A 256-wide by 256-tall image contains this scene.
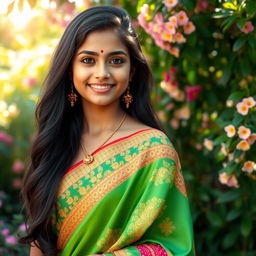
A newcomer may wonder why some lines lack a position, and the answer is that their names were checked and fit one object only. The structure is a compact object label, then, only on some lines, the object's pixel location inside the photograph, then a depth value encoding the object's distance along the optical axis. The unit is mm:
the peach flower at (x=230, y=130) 2938
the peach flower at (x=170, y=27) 3020
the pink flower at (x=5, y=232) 3879
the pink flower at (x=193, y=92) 3811
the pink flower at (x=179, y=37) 3109
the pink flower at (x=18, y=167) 4820
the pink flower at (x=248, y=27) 2902
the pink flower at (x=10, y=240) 3748
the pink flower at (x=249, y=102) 2926
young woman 2334
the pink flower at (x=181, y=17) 3059
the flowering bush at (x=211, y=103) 2963
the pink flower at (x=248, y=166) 3038
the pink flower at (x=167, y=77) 3804
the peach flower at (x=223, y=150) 3041
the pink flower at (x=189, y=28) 3117
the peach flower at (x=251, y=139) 2908
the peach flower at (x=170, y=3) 2895
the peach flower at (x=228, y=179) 3163
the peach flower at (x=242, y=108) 2947
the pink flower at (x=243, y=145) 2922
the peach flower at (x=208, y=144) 3414
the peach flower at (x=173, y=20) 3015
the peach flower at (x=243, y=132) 2883
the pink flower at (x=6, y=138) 4887
